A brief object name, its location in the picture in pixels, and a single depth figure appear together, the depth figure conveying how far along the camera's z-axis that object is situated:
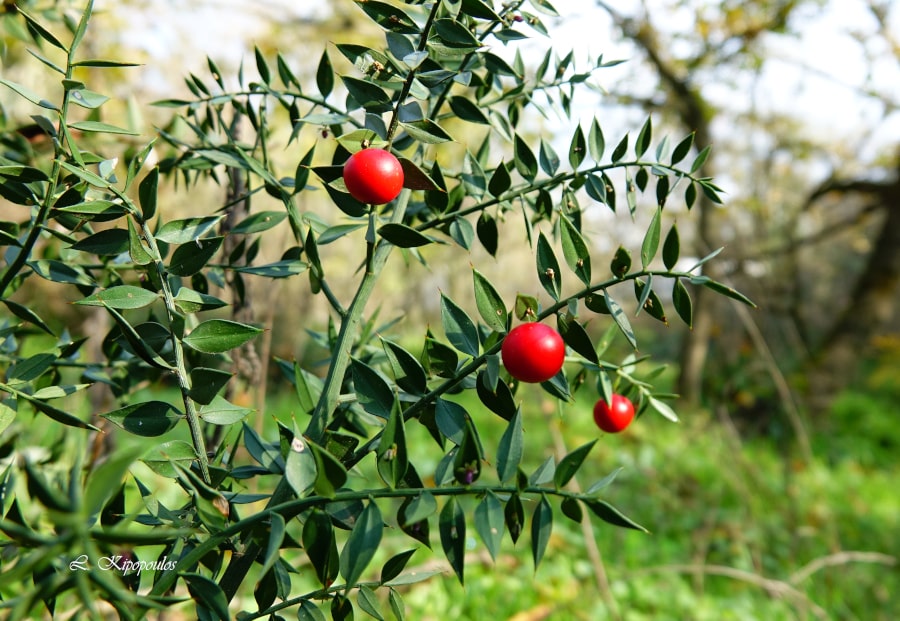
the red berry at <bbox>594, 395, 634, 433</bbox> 0.24
